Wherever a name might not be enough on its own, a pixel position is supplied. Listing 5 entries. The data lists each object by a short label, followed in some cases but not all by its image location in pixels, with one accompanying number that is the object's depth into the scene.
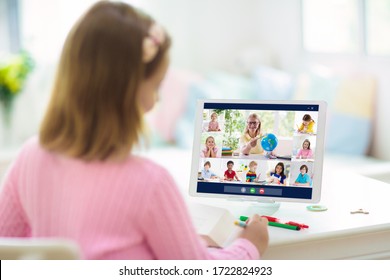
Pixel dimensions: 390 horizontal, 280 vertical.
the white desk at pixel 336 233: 2.02
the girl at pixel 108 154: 1.73
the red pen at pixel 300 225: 2.06
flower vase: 4.19
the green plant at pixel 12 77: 4.07
